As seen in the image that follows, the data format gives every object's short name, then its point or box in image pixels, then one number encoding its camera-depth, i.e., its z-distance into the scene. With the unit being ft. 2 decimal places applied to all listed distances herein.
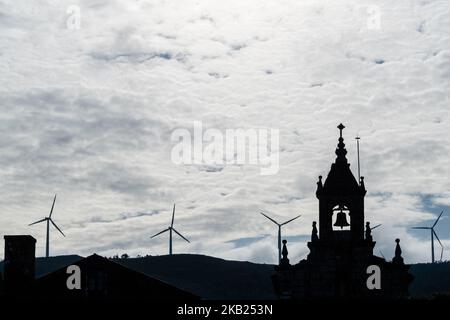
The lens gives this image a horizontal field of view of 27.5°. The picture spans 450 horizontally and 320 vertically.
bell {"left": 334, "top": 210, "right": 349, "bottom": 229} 191.72
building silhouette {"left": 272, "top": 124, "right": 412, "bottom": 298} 191.93
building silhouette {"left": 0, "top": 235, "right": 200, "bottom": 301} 146.10
